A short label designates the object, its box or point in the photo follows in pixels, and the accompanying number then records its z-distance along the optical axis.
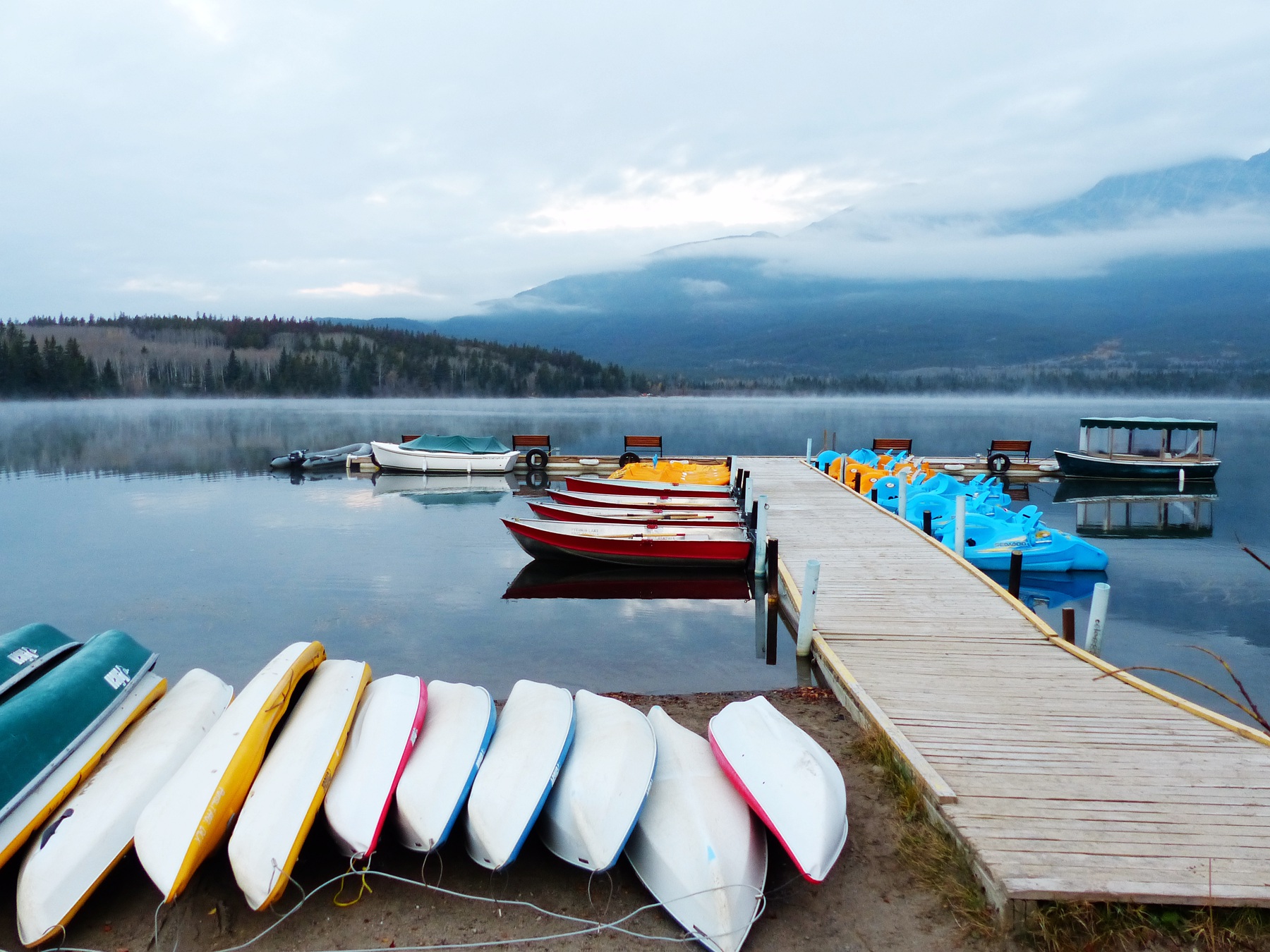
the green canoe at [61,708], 4.47
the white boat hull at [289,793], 3.99
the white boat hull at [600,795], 4.28
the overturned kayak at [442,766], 4.38
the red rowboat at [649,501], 17.47
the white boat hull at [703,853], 3.92
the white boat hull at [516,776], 4.29
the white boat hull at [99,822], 3.92
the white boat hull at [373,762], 4.34
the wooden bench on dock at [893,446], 34.06
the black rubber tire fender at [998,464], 31.20
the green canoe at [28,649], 5.77
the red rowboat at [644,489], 19.02
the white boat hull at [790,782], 4.21
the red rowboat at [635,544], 14.12
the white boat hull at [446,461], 32.06
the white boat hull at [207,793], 3.96
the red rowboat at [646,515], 16.14
